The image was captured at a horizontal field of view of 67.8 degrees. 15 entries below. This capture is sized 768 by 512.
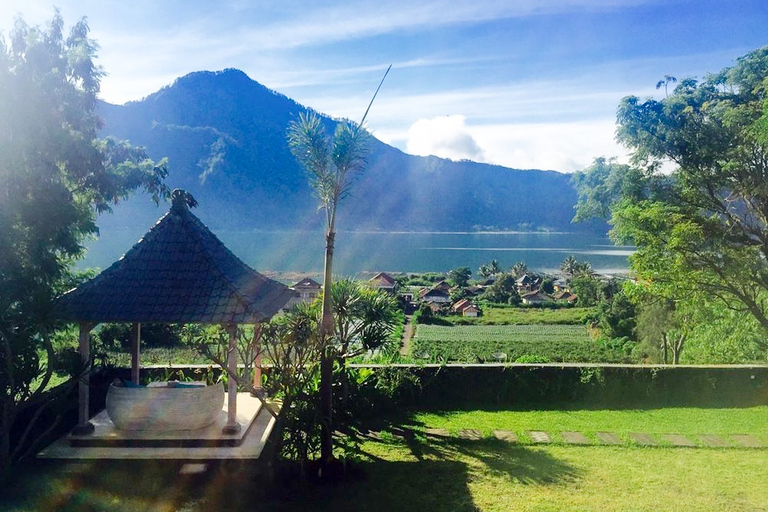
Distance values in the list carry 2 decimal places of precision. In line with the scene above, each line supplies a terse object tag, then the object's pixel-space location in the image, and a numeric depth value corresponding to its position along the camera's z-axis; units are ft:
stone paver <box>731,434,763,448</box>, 28.14
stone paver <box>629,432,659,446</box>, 28.40
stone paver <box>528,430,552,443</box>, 29.09
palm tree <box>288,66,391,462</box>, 23.80
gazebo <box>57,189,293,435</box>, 24.26
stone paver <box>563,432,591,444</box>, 28.73
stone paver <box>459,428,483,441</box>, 29.63
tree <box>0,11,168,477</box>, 22.06
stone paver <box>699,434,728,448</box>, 28.14
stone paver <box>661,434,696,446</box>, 28.37
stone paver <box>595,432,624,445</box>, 28.63
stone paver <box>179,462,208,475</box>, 22.68
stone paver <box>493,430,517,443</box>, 29.37
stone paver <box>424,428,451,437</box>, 30.35
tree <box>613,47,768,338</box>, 42.29
